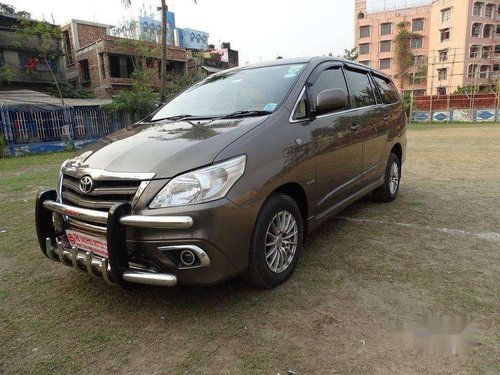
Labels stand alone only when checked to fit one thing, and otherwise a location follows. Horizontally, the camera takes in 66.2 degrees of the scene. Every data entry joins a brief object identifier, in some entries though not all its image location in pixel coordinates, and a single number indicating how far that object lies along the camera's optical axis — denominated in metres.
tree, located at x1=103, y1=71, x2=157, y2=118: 18.74
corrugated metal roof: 16.27
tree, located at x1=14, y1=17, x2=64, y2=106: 19.70
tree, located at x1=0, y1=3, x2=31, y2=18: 24.00
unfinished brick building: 26.08
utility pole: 15.24
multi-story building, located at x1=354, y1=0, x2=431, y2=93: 54.99
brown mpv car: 2.28
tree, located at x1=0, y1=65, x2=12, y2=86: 21.25
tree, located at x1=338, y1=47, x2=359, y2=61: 52.33
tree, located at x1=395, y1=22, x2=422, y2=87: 54.41
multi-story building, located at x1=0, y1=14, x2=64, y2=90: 23.17
